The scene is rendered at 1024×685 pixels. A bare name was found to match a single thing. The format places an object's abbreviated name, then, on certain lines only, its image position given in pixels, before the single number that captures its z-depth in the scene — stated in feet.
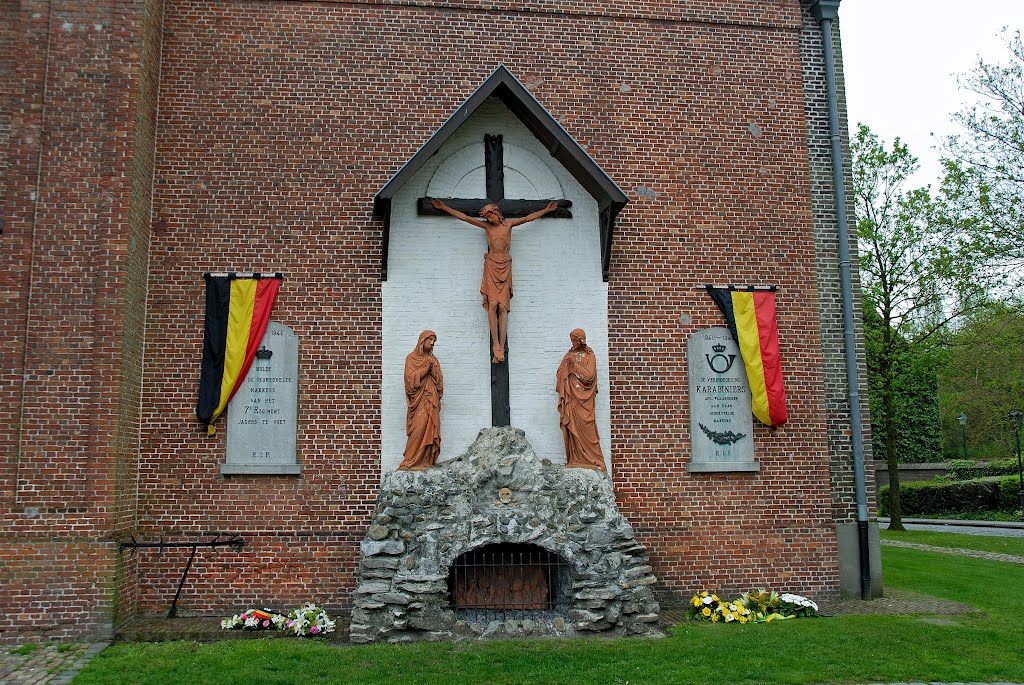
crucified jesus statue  36.22
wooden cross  36.50
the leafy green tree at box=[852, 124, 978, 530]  72.74
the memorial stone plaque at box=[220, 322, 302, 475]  35.32
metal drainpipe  38.03
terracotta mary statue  34.47
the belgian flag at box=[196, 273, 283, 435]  35.37
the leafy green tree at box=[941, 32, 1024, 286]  56.08
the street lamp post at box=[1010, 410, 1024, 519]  83.71
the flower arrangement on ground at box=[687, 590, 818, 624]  33.40
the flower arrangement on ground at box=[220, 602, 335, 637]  31.30
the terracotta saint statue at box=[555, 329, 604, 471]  35.58
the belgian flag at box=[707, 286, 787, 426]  37.99
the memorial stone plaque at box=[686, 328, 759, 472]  37.83
